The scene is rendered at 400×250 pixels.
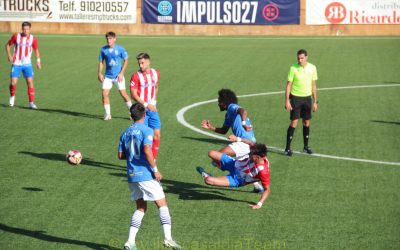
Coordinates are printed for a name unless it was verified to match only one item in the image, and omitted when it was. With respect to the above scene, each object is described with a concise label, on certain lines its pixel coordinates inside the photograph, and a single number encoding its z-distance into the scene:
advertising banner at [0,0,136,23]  49.38
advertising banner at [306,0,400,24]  47.47
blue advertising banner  48.47
